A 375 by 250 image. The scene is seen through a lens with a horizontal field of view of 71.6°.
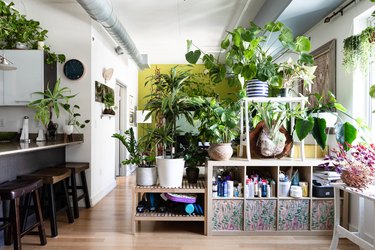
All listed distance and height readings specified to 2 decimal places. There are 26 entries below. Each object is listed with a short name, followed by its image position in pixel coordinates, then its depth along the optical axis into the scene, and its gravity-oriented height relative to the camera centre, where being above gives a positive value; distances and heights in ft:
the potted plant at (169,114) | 8.01 +0.24
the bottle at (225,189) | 8.17 -2.10
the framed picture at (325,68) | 9.39 +2.07
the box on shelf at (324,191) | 8.21 -2.15
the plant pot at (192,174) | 8.65 -1.74
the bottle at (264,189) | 8.21 -2.10
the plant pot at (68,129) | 10.72 -0.33
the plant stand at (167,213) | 8.04 -2.81
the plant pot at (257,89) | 8.36 +1.08
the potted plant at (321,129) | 7.07 -0.17
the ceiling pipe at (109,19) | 9.18 +4.08
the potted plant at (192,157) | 8.61 -1.18
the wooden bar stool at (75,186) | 9.90 -2.54
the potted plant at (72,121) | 10.75 +0.00
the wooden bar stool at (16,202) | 6.42 -2.14
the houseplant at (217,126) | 8.07 -0.13
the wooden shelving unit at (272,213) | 8.14 -2.86
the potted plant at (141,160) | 8.24 -1.21
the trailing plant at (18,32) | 9.75 +3.47
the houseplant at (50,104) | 9.85 +0.65
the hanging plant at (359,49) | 7.32 +2.17
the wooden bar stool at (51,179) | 8.11 -1.87
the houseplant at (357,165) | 6.15 -1.05
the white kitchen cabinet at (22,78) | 10.16 +1.67
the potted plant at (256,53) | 7.93 +2.16
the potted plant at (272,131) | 8.25 -0.28
